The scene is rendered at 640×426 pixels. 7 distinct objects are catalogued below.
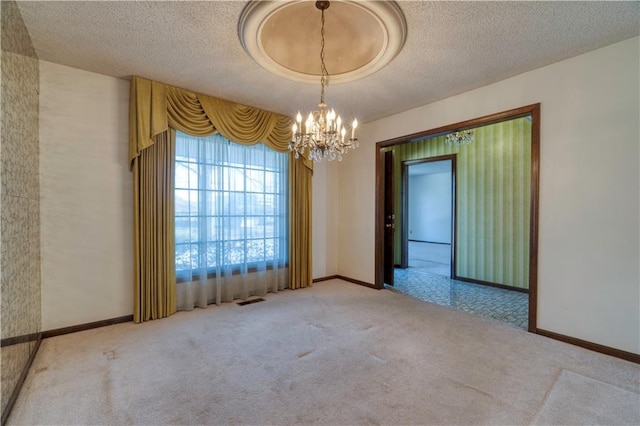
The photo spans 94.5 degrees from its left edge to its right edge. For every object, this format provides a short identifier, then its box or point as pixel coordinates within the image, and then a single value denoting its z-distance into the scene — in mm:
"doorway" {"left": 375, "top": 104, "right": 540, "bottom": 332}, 4523
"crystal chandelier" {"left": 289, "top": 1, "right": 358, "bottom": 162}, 2553
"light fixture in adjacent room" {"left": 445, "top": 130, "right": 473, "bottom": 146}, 5012
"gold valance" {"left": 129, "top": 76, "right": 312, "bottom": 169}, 3217
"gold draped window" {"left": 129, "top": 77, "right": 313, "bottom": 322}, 3240
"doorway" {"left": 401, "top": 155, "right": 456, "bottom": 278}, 8909
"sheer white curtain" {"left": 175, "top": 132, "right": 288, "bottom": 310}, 3652
